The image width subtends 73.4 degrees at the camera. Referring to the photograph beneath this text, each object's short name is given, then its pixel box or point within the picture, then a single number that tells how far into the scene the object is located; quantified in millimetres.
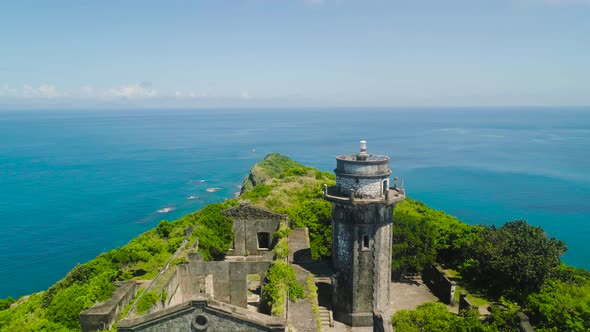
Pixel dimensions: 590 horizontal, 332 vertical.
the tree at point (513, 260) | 26469
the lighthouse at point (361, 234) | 23641
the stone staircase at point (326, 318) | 24678
